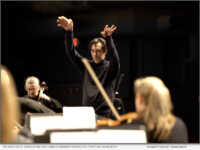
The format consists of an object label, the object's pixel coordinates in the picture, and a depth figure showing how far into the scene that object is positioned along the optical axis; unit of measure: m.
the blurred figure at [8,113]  7.18
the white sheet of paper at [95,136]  7.61
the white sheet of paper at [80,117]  7.83
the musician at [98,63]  8.24
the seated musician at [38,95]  8.29
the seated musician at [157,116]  7.41
